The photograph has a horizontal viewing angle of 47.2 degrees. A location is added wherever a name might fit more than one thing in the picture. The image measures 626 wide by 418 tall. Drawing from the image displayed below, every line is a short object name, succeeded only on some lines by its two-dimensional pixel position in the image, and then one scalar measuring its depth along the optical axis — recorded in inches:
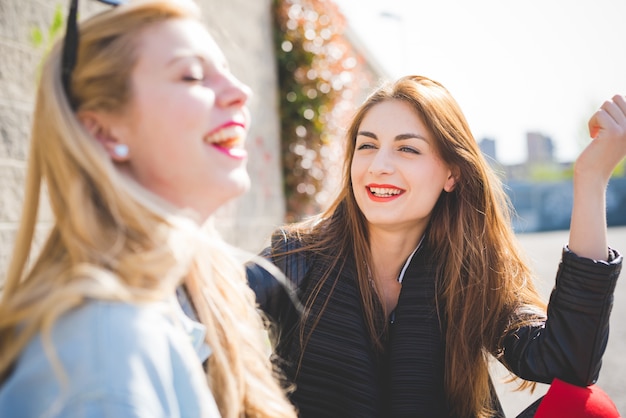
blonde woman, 18.3
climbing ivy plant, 71.4
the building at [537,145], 2222.1
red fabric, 29.1
